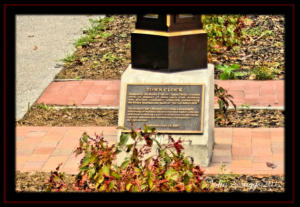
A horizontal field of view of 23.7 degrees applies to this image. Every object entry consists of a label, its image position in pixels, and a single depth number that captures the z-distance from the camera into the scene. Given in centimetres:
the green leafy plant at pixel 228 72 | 953
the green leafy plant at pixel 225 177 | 651
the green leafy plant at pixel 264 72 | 948
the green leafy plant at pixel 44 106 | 868
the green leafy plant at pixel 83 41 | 1124
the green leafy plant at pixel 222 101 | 804
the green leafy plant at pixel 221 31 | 1062
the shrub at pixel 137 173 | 580
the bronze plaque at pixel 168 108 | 697
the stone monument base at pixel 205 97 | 691
